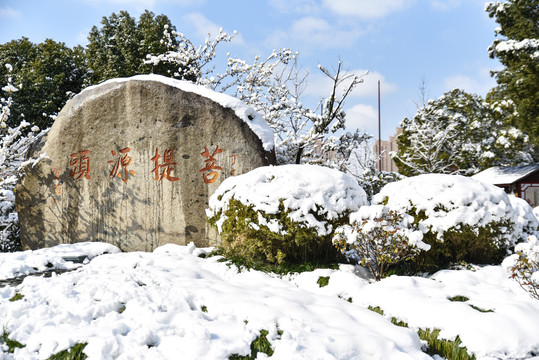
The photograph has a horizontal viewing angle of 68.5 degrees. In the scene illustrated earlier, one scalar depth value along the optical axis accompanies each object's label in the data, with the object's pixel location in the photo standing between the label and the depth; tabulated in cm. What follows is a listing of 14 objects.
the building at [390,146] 5394
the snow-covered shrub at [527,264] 423
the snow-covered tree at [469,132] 2290
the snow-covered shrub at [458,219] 517
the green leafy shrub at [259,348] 277
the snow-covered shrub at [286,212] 511
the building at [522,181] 1958
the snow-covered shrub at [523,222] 551
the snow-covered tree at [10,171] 771
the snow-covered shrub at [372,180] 1096
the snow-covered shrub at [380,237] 473
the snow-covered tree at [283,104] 1012
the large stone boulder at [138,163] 671
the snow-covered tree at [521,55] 1700
